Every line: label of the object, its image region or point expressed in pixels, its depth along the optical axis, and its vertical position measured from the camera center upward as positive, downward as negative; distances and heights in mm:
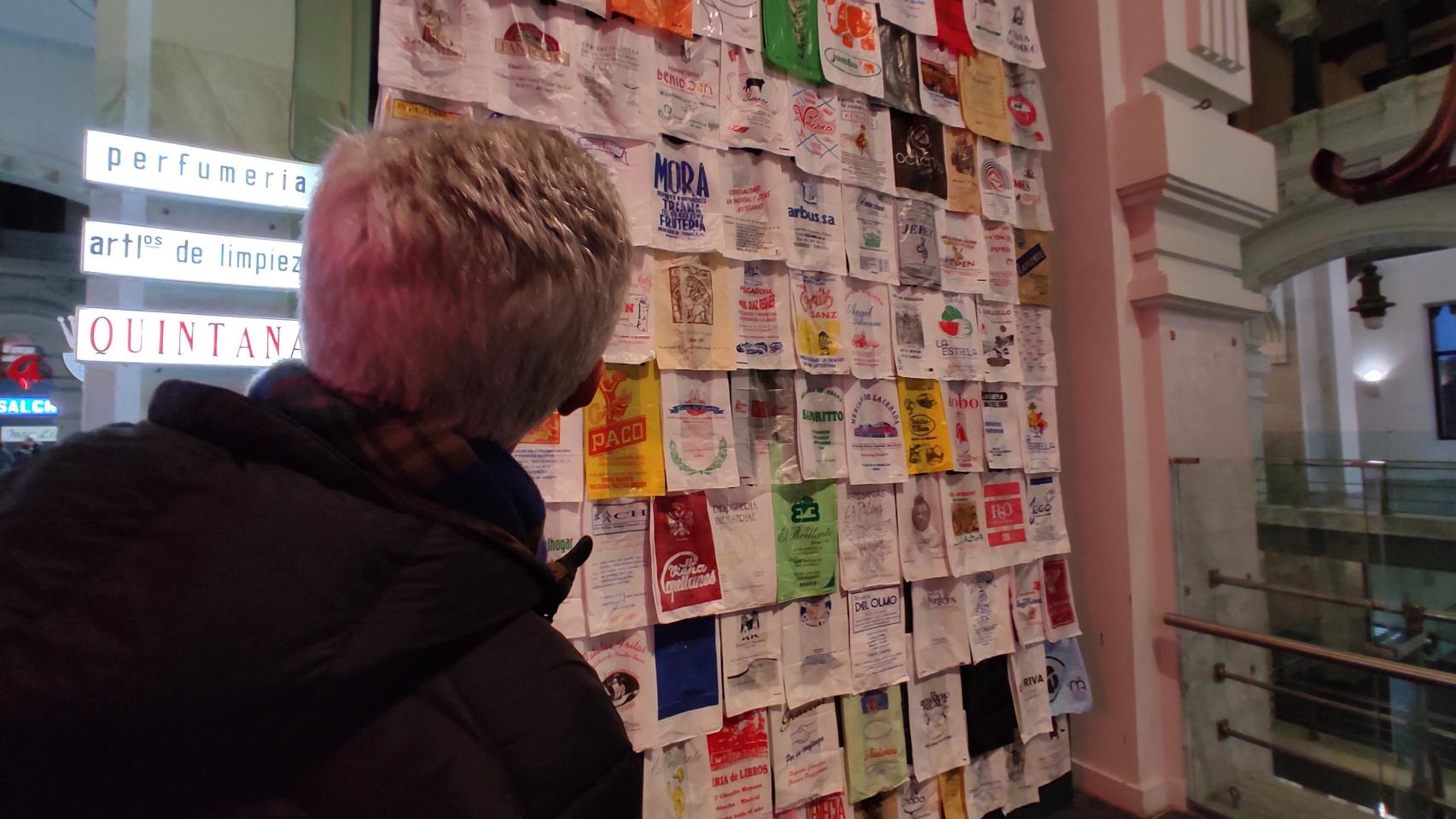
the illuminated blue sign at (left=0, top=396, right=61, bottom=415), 3297 +315
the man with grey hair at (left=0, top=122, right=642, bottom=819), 379 -56
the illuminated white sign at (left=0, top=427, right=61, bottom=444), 3367 +177
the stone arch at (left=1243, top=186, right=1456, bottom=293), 3943 +1353
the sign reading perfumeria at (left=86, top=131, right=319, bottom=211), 1105 +509
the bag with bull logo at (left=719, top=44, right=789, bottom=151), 1519 +811
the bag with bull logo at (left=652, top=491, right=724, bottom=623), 1371 -216
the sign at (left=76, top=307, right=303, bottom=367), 1084 +218
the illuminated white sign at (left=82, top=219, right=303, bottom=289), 1119 +366
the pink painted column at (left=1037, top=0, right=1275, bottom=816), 2010 +386
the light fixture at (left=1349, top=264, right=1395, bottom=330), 5508 +1187
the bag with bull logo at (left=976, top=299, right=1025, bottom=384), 1956 +318
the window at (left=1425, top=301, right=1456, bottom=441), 6953 +865
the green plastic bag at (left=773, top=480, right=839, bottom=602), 1548 -195
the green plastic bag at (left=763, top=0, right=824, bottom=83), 1572 +991
